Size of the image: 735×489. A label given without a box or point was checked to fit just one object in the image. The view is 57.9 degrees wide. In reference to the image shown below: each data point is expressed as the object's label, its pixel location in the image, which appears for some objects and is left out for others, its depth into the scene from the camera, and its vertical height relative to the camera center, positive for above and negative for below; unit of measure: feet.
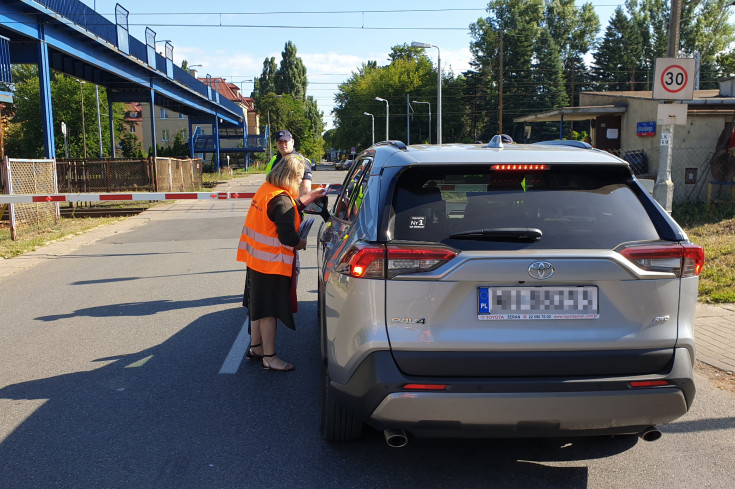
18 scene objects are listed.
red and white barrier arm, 41.04 -2.49
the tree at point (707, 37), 244.83 +42.39
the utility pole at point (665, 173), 30.22 -0.96
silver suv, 9.71 -2.43
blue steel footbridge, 62.75 +12.62
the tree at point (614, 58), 276.62 +39.86
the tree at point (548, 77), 267.18 +30.51
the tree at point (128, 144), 211.00 +4.62
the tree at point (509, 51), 270.05 +42.85
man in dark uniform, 22.06 +0.24
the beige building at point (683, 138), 52.95 +1.41
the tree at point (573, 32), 289.74 +53.03
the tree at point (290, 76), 366.22 +43.83
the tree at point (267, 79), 370.53 +43.80
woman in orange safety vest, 16.07 -2.18
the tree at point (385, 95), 308.40 +27.81
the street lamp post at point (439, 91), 118.73 +11.52
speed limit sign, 27.50 +3.04
